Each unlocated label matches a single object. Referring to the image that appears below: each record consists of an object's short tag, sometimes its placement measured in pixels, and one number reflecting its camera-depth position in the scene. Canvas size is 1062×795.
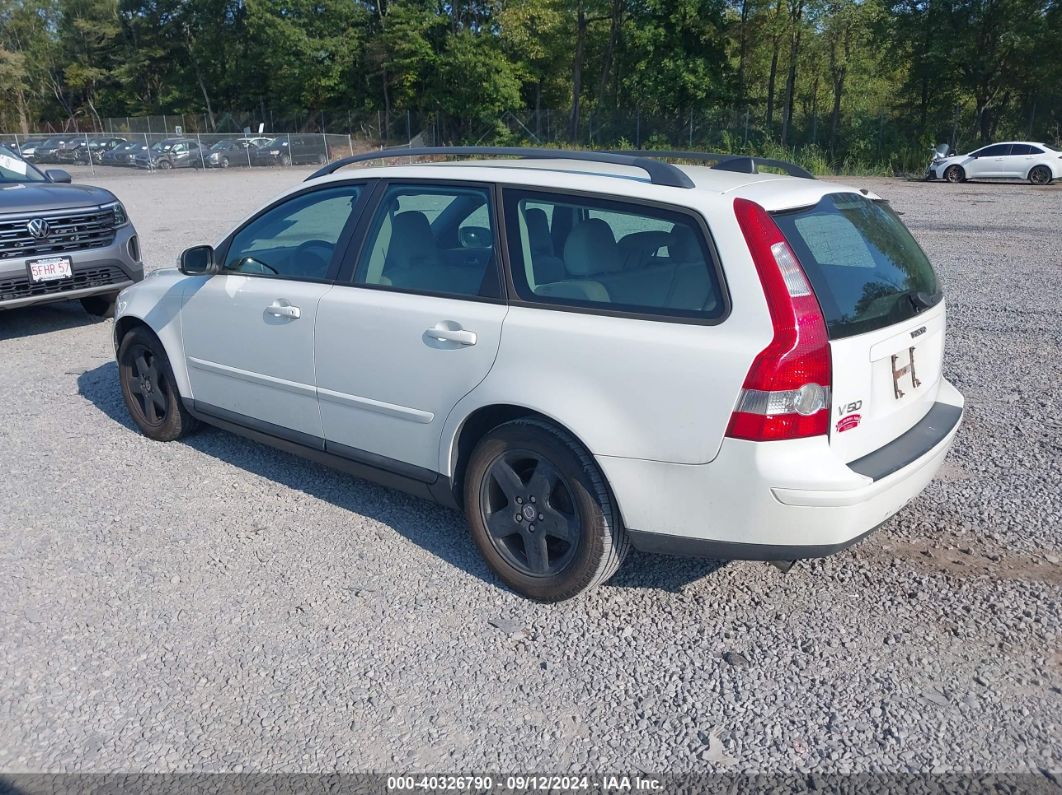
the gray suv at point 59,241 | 7.73
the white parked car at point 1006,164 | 26.94
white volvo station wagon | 3.04
